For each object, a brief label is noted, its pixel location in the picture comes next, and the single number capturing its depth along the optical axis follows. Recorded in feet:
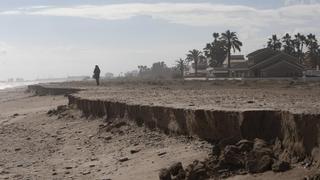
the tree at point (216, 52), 370.94
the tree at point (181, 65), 469.78
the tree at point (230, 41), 335.06
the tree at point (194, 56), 453.58
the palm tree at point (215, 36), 372.38
